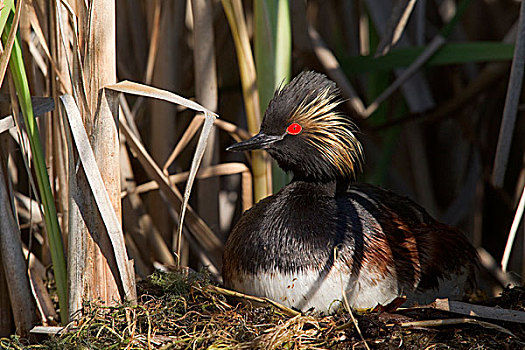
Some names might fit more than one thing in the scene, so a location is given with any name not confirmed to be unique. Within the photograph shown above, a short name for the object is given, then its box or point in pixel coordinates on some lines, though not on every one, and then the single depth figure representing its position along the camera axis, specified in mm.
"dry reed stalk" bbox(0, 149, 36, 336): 4254
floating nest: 3863
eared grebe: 4457
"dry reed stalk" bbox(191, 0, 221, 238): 5281
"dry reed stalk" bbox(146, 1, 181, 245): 5559
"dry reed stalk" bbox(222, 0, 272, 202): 5090
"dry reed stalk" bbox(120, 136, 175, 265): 5598
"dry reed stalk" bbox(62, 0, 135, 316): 3719
